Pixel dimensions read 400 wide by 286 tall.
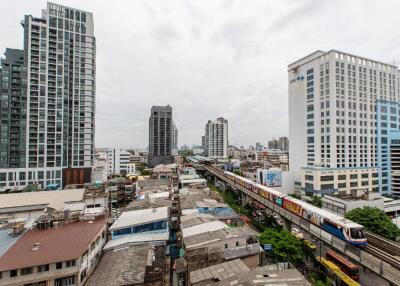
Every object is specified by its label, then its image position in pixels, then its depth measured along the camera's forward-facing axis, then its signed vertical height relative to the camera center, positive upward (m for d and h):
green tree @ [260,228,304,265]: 20.14 -9.61
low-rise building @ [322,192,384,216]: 38.88 -10.11
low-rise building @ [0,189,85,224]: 36.50 -9.87
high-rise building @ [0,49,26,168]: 59.56 +8.72
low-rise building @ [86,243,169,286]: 16.06 -10.00
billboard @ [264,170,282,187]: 59.66 -8.62
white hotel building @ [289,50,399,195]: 55.41 +7.38
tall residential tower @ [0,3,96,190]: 61.00 +13.92
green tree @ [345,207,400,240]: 28.52 -9.98
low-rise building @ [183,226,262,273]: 17.52 -8.57
